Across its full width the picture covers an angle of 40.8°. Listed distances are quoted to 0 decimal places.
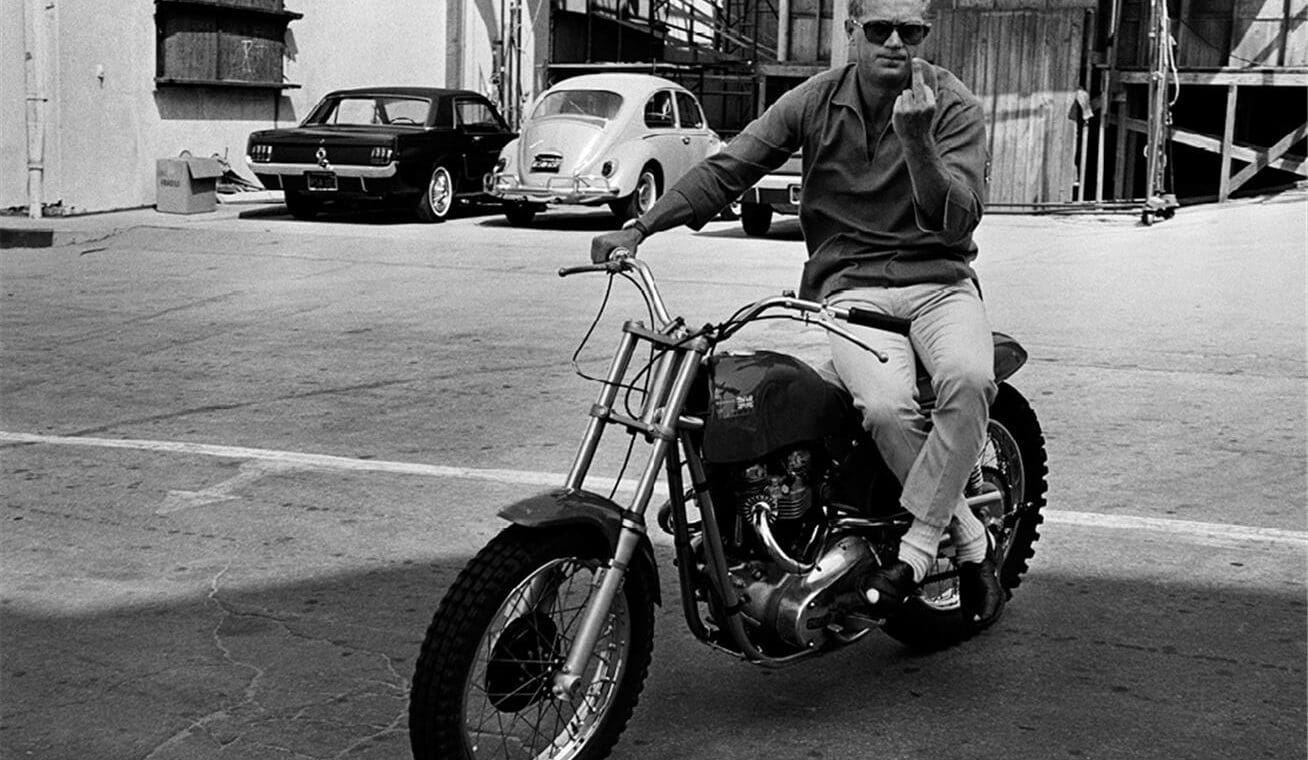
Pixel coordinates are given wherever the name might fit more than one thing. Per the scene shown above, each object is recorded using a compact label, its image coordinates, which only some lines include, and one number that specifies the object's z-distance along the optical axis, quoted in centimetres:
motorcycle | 376
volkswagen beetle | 1956
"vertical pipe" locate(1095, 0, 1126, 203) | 2311
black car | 1930
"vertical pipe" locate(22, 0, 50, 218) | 1870
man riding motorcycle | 438
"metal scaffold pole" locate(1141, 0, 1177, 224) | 1948
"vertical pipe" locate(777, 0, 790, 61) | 2600
